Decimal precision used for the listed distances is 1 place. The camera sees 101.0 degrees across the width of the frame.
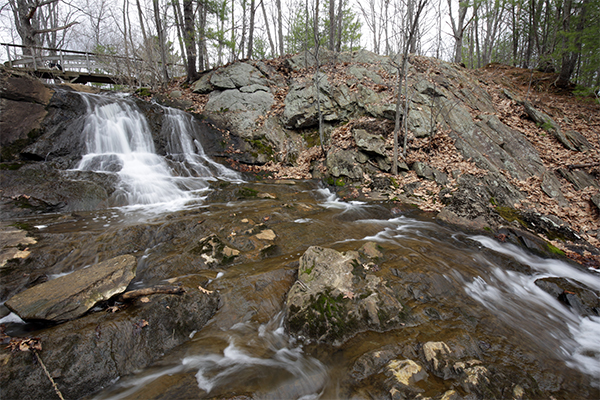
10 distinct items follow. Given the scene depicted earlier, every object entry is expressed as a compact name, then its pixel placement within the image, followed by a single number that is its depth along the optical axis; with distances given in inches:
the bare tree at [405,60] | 275.9
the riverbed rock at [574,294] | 153.7
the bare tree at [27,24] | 470.8
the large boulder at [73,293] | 112.3
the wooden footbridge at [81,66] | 565.3
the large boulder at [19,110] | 297.7
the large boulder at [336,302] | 124.8
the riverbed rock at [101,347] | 90.4
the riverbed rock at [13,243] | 157.8
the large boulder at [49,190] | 238.2
